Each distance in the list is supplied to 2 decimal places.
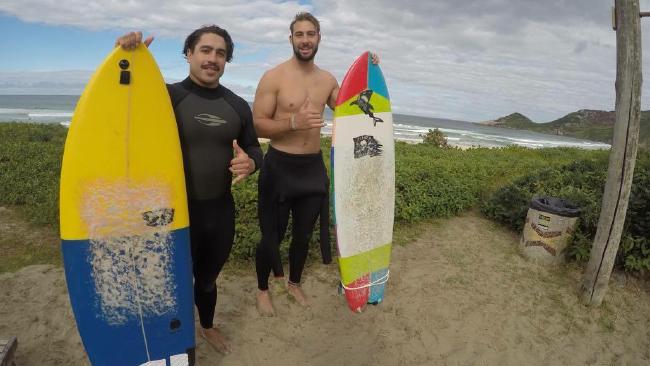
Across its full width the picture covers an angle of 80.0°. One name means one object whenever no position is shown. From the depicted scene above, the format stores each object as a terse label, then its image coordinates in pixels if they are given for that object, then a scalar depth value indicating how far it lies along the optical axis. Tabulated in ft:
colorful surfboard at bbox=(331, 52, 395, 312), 10.90
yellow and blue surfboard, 7.25
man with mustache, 7.39
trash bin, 15.21
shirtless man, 9.39
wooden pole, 11.16
